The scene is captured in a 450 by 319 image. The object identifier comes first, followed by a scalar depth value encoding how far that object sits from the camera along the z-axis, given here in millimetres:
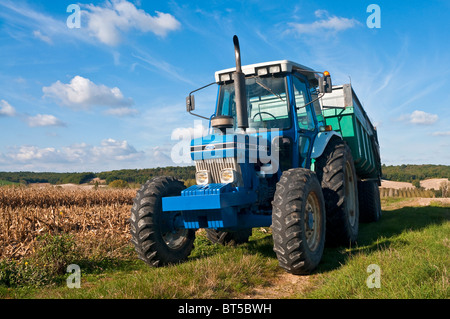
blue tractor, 4285
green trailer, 7789
